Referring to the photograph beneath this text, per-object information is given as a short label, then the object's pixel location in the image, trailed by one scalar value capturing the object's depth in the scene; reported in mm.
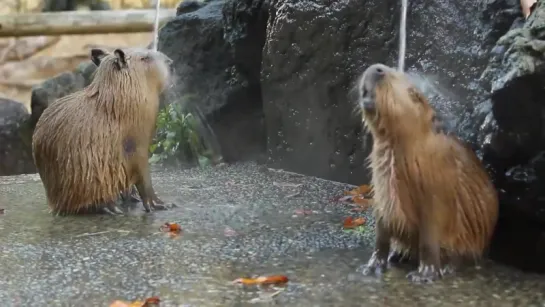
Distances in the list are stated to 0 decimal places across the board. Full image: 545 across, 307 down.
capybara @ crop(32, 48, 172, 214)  4828
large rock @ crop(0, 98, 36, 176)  9438
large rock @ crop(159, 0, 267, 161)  7438
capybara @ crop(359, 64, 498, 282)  3137
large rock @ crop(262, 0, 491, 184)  4660
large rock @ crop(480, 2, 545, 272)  3129
